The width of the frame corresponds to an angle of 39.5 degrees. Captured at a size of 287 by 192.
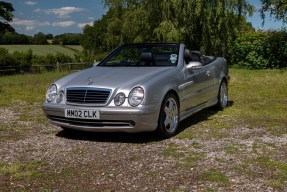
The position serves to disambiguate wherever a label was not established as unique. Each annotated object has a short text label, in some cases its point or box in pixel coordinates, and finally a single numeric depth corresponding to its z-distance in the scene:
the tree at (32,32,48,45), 75.18
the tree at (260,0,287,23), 22.06
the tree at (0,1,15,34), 39.12
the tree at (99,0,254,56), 21.66
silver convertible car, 5.30
